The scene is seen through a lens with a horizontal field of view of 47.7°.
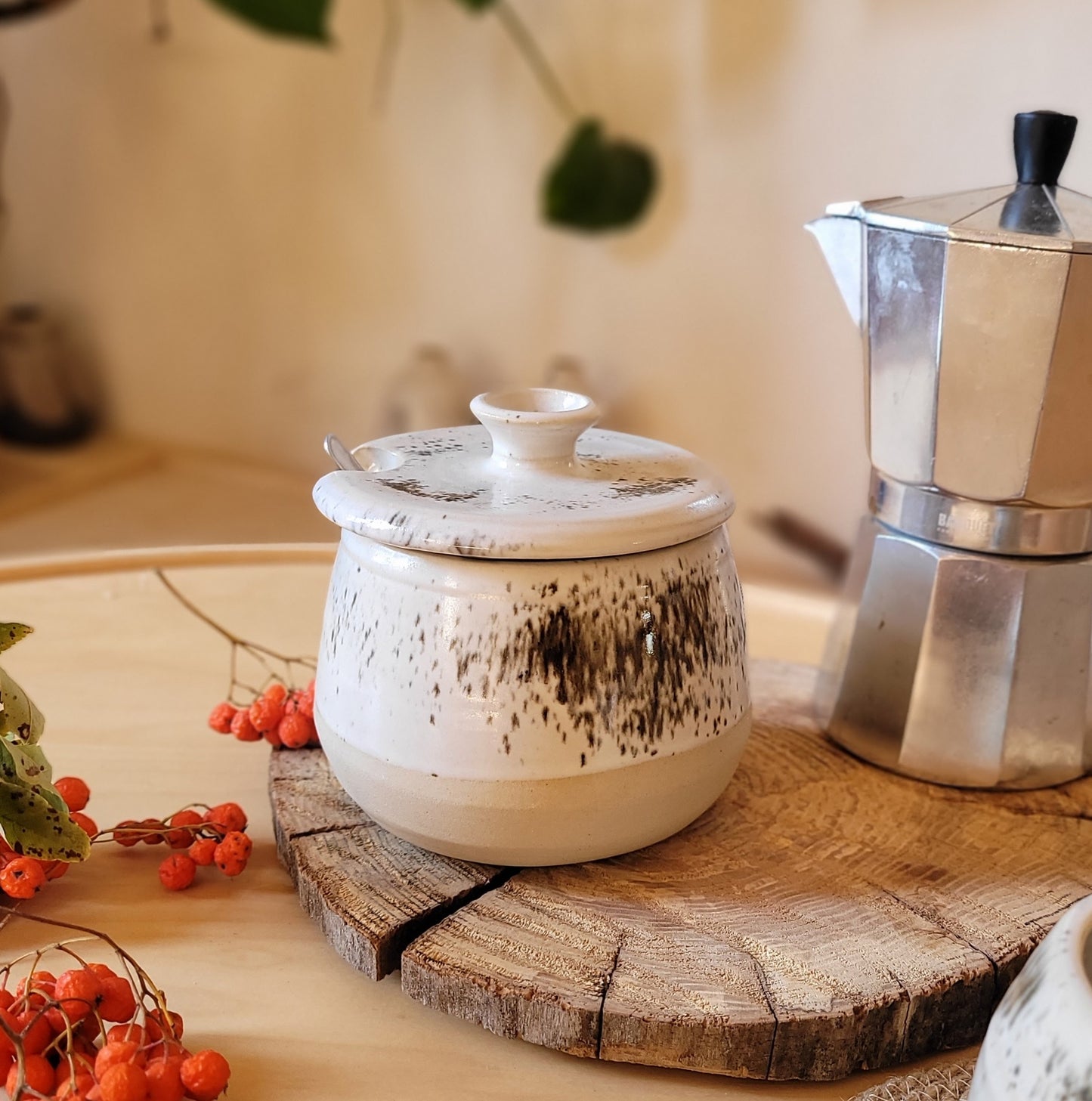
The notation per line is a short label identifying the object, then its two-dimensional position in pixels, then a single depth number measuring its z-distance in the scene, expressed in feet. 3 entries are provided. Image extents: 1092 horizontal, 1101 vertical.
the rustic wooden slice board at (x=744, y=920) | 1.30
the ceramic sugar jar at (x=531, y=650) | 1.43
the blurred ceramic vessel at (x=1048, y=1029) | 0.89
